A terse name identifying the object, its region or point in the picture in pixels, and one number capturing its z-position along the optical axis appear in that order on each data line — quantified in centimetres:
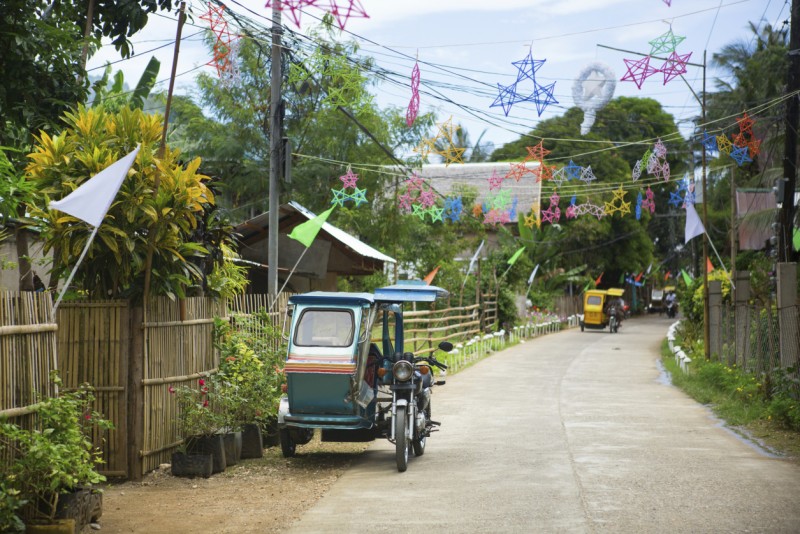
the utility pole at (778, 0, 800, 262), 1920
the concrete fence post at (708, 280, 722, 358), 2440
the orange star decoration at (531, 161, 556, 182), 1841
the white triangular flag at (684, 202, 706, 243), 2169
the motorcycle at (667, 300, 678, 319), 6556
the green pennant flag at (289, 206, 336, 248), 1576
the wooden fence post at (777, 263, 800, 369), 1537
